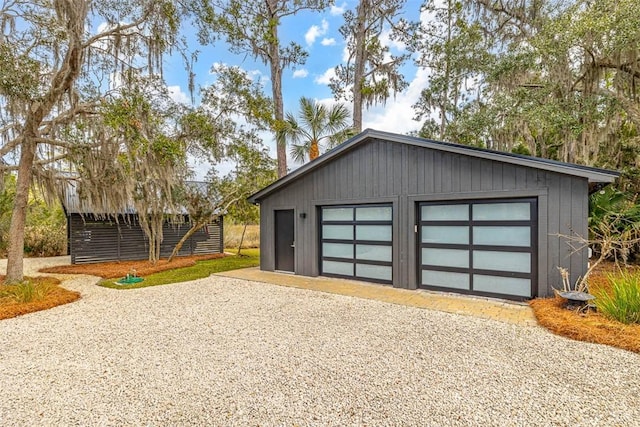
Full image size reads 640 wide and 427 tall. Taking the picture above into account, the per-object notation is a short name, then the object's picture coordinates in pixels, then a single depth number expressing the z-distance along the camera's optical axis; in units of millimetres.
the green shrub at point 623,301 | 4211
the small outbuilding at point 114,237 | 11242
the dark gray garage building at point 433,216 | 5316
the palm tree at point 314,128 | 10922
